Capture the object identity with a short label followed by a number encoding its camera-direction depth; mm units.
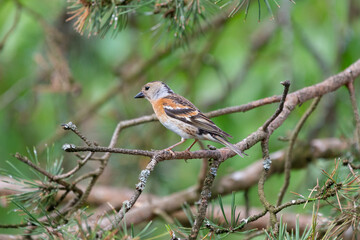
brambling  6892
